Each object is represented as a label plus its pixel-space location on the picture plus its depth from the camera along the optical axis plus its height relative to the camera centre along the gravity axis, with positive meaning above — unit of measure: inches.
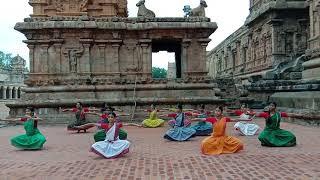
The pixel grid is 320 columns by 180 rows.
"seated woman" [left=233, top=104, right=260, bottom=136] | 560.8 -55.1
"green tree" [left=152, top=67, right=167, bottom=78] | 3911.9 +151.3
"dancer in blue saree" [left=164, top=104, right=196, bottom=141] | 502.9 -52.6
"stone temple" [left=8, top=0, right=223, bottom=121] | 813.9 +60.1
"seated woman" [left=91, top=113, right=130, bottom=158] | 373.7 -52.0
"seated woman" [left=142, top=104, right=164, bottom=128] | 696.4 -57.3
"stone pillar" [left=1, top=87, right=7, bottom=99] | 2797.7 -37.3
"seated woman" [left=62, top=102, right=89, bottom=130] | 629.0 -45.9
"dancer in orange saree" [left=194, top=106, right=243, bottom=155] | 390.9 -51.2
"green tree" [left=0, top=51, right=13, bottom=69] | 4664.1 +326.2
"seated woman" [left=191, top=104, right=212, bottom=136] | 567.7 -55.0
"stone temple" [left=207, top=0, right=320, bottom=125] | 797.9 +87.1
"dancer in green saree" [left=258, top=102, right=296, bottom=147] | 432.5 -48.6
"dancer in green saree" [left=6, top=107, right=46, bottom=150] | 442.3 -53.1
